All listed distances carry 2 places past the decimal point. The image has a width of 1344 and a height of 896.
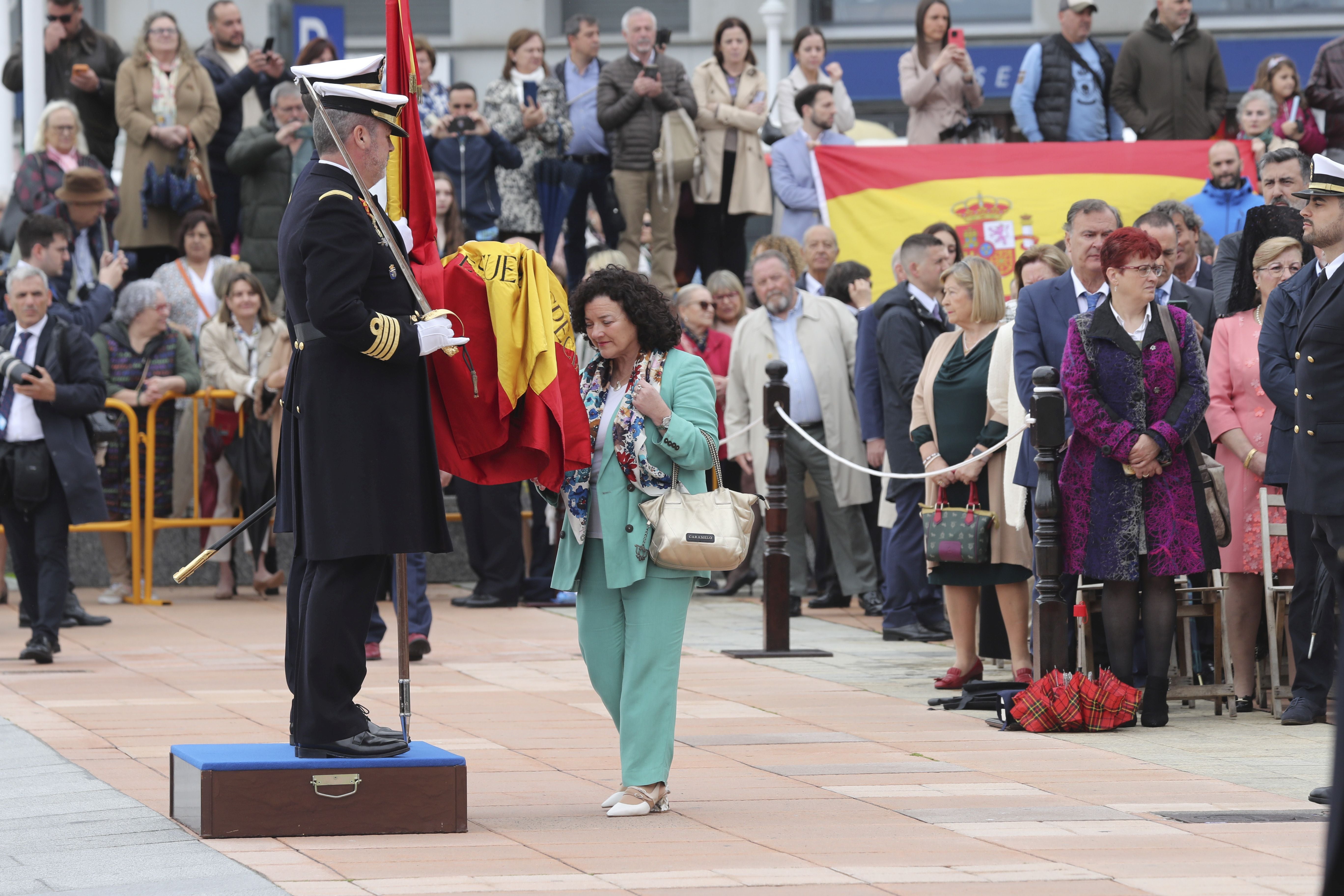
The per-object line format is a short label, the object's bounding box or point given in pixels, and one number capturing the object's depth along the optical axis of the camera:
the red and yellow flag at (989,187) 29.31
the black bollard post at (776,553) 22.03
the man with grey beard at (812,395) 25.55
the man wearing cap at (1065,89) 31.64
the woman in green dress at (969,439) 19.39
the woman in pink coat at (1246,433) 18.58
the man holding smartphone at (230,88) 31.84
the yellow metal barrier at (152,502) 27.31
